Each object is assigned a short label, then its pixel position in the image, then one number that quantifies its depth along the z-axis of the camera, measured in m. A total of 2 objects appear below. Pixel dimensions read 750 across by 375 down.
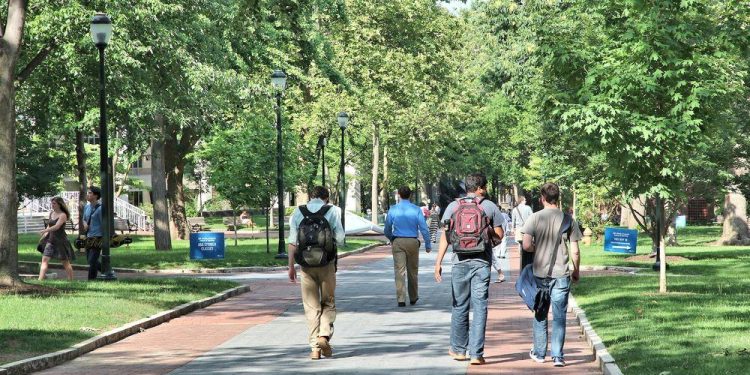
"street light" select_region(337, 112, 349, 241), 46.09
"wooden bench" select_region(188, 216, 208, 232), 63.34
